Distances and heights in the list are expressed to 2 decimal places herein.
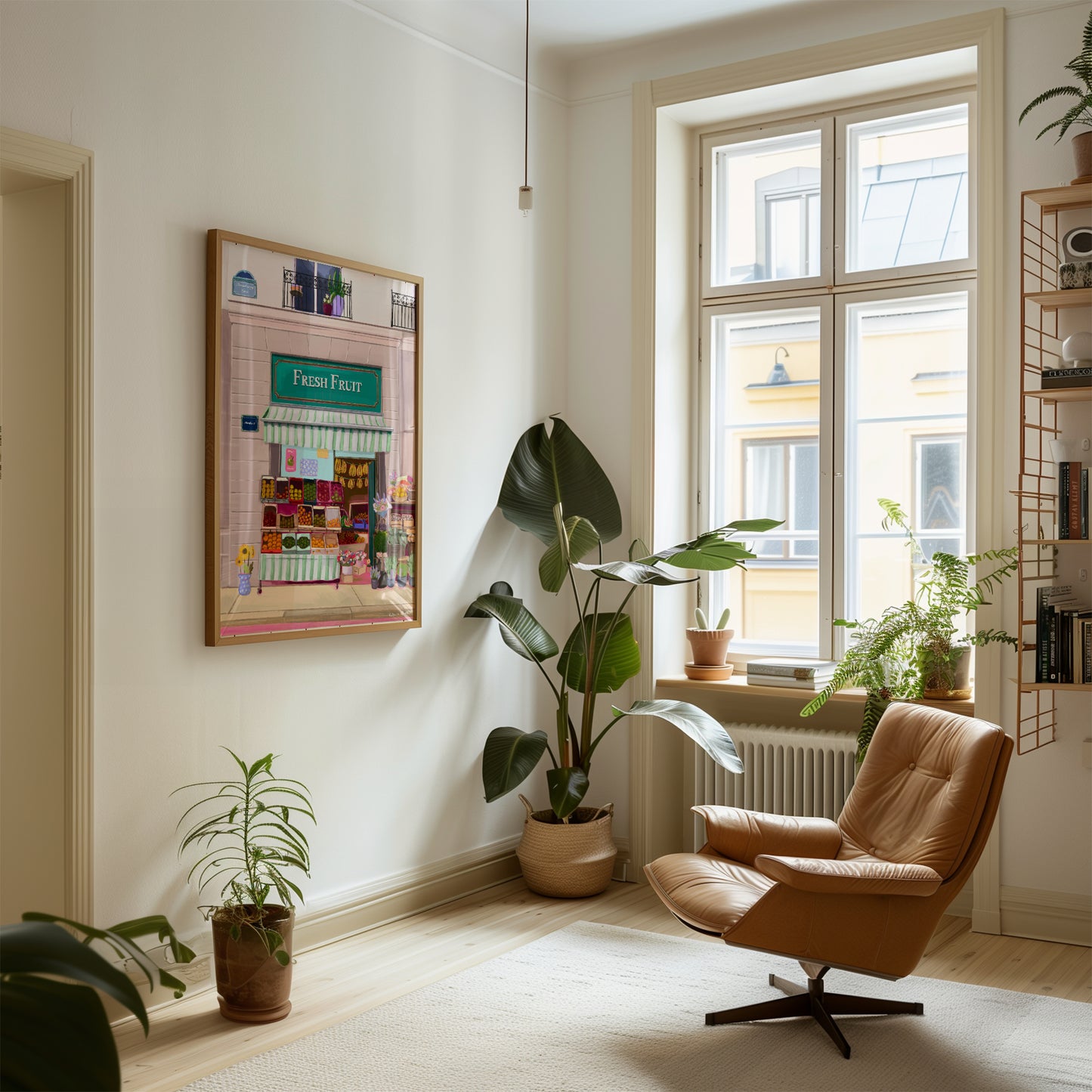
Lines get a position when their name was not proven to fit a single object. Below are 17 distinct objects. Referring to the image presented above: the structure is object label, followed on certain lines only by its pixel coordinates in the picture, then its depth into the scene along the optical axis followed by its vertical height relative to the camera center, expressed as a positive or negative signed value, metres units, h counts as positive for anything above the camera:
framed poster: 3.27 +0.31
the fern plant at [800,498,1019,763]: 3.85 -0.33
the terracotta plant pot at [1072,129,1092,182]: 3.54 +1.22
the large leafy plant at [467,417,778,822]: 3.88 -0.24
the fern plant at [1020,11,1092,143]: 3.48 +1.41
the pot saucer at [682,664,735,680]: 4.47 -0.49
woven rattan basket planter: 4.17 -1.14
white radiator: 4.20 -0.85
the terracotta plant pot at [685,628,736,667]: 4.49 -0.39
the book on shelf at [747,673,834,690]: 4.19 -0.50
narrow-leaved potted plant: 3.00 -0.94
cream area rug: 2.68 -1.25
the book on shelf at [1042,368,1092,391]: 3.54 +0.53
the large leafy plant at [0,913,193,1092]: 1.01 -0.42
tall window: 4.31 +0.77
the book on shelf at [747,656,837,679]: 4.19 -0.45
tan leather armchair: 2.72 -0.81
